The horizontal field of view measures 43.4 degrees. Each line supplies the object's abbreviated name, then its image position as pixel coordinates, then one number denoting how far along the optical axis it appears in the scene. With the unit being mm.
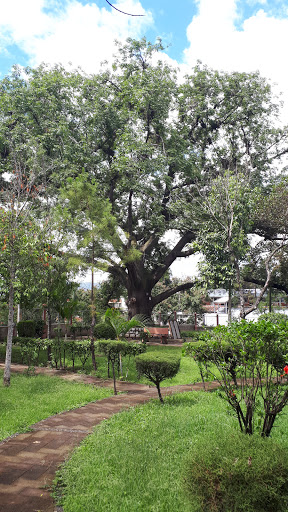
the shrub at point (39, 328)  16384
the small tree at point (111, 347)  7535
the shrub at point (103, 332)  15809
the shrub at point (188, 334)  18653
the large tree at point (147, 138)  15391
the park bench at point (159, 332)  16962
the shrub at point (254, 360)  3064
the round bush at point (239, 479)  2227
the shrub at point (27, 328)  15461
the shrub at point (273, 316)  13734
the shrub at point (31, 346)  9578
